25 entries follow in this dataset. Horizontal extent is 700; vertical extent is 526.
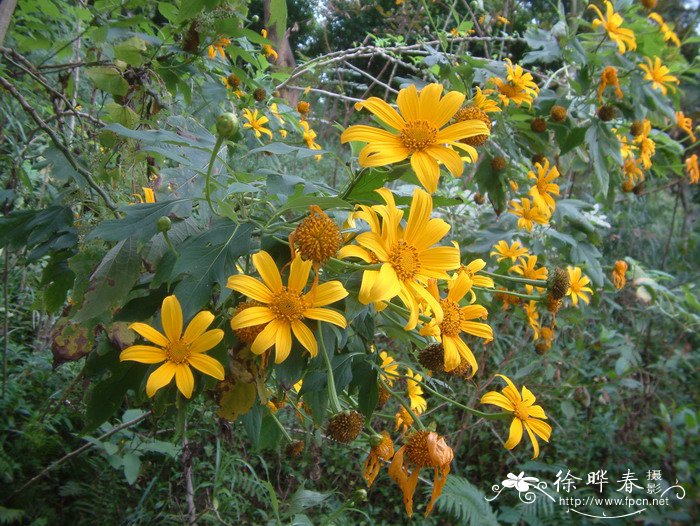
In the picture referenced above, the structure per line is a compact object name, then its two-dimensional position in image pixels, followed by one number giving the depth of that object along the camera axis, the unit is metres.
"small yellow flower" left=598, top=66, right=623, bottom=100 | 1.46
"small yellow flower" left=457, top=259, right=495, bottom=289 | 0.80
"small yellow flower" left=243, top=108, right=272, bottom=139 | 1.66
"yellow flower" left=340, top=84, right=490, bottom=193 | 0.61
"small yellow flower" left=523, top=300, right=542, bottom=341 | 1.67
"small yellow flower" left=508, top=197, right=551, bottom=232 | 1.61
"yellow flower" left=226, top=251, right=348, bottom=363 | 0.54
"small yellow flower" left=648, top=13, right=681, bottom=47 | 1.56
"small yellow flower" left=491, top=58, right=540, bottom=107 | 1.41
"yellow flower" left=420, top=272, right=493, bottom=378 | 0.66
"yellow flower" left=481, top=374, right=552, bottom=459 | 0.80
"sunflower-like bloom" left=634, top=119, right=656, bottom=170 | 1.82
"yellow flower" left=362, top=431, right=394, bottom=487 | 0.77
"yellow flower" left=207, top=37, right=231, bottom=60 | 1.24
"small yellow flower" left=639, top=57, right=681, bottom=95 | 1.57
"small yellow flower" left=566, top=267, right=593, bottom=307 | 1.60
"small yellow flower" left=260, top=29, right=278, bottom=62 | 1.77
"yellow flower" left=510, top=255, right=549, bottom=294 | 1.53
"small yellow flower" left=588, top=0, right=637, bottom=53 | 1.45
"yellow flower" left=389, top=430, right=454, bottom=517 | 0.68
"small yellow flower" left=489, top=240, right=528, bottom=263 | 1.60
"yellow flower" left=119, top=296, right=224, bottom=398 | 0.59
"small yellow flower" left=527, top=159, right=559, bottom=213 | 1.60
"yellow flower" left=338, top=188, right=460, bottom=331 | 0.54
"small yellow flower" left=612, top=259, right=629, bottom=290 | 1.84
